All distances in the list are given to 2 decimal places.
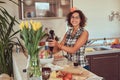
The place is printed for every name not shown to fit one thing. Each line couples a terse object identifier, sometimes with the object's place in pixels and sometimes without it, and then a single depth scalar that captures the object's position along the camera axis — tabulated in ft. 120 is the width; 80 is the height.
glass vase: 4.16
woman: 7.16
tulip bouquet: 4.06
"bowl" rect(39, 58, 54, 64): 6.20
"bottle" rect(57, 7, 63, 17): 10.46
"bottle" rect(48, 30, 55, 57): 7.29
